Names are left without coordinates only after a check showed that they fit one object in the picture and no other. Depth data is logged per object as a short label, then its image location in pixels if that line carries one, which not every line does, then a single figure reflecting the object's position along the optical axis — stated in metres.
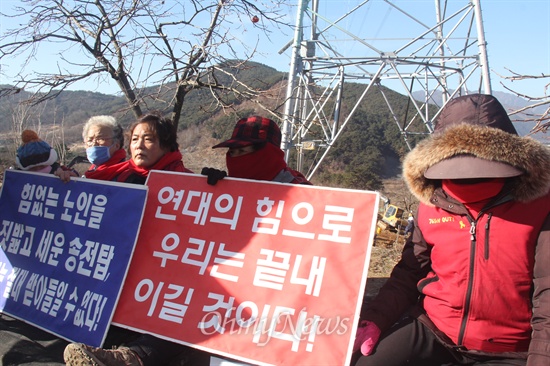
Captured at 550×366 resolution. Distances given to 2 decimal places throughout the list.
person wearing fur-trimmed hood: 1.91
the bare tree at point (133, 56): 4.16
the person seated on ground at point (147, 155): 3.21
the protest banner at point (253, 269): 2.20
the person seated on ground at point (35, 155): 3.60
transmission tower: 8.85
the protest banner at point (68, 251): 2.77
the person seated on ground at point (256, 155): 2.90
